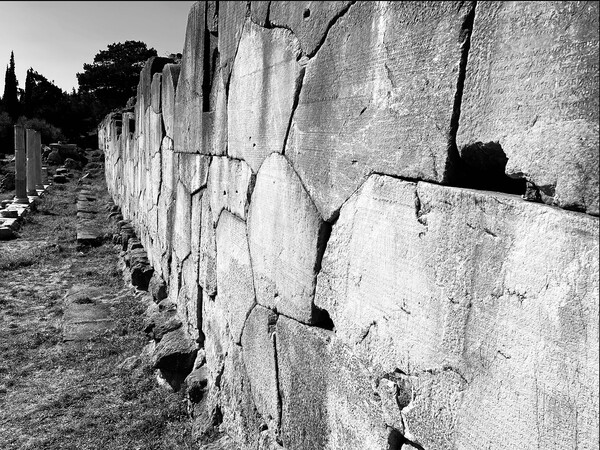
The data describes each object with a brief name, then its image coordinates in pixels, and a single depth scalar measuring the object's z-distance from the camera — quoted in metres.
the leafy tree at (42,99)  40.59
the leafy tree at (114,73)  43.84
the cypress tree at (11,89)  42.71
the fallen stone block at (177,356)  3.86
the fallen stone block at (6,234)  10.19
